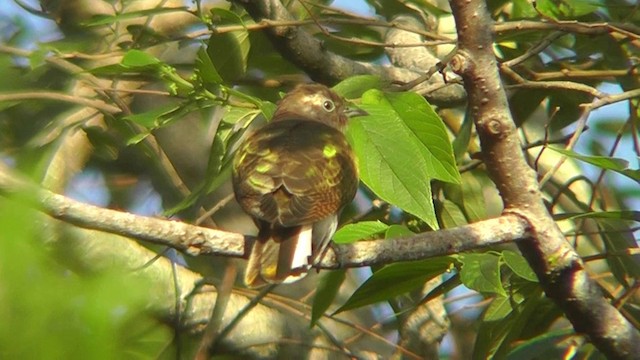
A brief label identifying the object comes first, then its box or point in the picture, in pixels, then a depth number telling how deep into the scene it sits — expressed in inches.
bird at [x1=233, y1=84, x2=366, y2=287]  241.6
